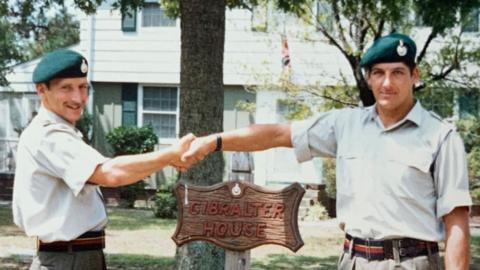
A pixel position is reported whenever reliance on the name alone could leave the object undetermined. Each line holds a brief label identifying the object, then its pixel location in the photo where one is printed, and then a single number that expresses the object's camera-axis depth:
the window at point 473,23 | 10.38
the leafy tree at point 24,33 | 9.80
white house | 15.22
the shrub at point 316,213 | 14.12
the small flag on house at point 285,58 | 14.46
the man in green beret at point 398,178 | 3.36
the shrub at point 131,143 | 15.95
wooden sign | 4.00
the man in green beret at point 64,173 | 3.44
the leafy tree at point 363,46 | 10.42
